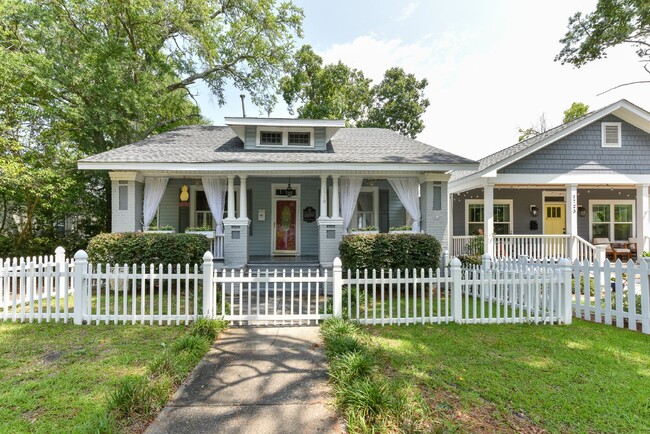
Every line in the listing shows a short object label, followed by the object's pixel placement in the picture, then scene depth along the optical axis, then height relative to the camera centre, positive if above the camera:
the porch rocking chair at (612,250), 11.66 -1.15
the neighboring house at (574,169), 10.68 +1.82
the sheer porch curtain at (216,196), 10.02 +0.77
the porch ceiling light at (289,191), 11.40 +1.07
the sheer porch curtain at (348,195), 10.02 +0.81
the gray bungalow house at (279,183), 9.37 +1.25
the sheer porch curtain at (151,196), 9.80 +0.76
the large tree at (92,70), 11.05 +5.86
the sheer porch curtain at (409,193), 10.08 +0.88
